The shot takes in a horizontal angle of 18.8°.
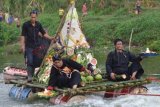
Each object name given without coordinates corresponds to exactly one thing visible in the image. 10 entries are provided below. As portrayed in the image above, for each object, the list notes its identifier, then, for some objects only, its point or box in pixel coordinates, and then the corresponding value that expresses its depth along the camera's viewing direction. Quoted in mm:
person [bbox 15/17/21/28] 33869
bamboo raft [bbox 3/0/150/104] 10805
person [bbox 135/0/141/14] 29556
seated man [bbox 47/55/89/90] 10938
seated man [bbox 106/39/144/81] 11719
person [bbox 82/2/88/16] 32688
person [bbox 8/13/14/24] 35875
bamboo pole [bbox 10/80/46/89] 11531
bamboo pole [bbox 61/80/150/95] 10623
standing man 12477
